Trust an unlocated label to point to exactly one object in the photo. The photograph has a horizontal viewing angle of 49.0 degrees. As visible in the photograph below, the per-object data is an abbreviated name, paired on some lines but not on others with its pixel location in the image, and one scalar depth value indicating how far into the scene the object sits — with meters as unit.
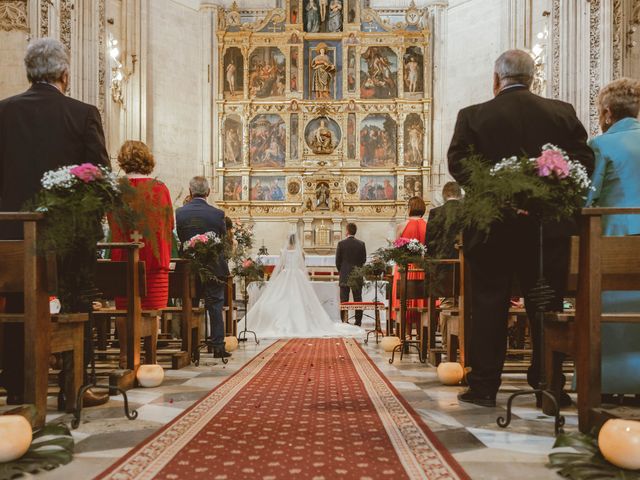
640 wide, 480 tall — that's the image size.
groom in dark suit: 12.61
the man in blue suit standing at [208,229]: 7.05
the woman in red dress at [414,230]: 7.81
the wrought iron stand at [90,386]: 3.50
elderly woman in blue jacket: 3.79
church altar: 17.14
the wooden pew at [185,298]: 6.51
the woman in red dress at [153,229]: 5.38
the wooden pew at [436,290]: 6.17
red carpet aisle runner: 2.61
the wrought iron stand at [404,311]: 6.97
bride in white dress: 10.84
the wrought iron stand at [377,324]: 9.44
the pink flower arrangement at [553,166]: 3.36
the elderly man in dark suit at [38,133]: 4.09
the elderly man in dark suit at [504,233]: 3.95
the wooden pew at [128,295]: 4.88
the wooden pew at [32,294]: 3.35
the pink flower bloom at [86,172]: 3.51
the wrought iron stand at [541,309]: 3.45
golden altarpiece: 18.83
